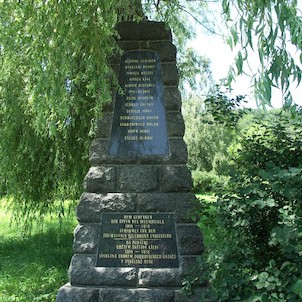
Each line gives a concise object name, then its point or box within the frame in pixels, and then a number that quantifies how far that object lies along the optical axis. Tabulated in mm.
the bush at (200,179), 19431
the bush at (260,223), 2596
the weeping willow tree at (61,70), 3172
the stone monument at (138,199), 3830
